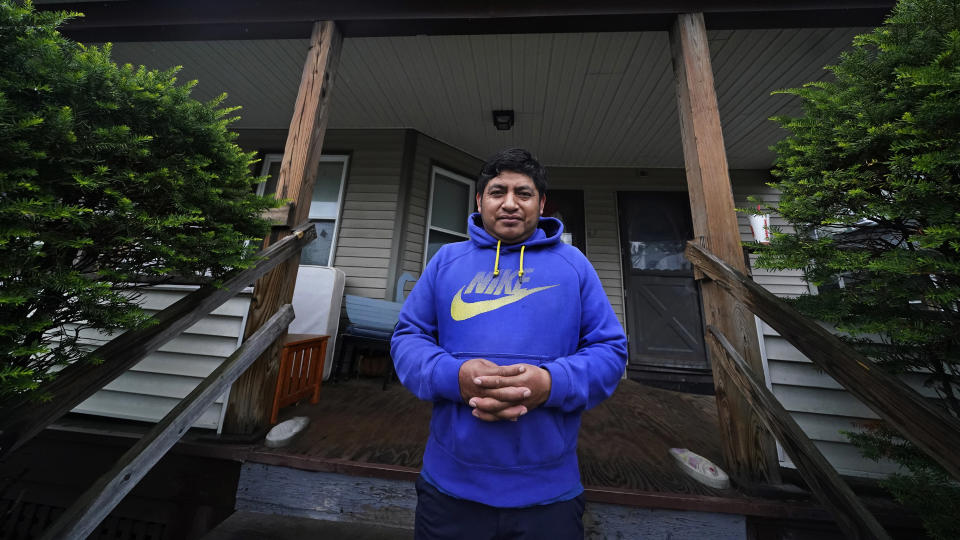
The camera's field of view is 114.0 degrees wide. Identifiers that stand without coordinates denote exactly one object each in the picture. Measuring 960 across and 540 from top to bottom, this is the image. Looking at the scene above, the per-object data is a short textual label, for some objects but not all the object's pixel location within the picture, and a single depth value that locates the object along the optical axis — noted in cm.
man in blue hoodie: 87
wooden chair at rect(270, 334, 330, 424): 229
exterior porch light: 400
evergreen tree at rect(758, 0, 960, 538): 117
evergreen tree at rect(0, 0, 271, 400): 93
